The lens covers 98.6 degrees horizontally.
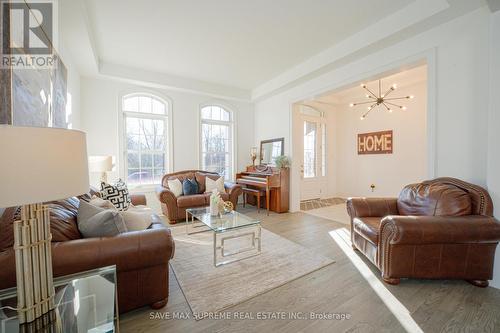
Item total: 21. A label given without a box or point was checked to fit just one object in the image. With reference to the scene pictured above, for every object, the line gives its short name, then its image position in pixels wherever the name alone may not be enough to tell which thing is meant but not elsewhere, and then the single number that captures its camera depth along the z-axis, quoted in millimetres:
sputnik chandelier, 4324
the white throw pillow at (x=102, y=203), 2046
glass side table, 955
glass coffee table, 2522
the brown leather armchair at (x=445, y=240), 1869
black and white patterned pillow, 2656
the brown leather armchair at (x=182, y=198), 3916
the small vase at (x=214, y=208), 2994
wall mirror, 5016
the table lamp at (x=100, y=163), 3309
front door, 5785
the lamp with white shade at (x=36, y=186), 675
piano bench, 4727
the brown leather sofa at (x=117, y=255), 1299
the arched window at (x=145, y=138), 4434
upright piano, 4539
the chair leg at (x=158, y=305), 1707
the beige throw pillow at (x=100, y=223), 1552
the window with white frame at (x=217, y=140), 5289
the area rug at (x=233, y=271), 1856
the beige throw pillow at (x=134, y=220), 1809
